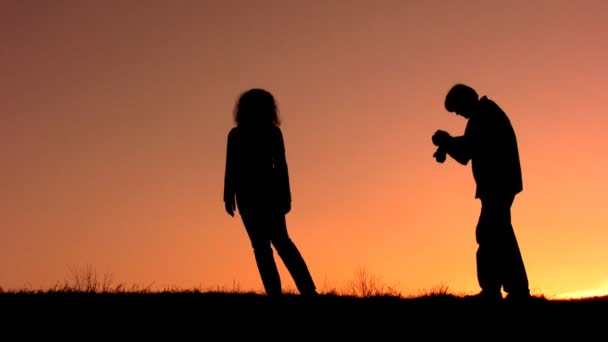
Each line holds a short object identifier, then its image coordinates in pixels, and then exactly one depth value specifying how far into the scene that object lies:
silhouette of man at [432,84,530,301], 8.25
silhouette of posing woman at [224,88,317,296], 8.38
